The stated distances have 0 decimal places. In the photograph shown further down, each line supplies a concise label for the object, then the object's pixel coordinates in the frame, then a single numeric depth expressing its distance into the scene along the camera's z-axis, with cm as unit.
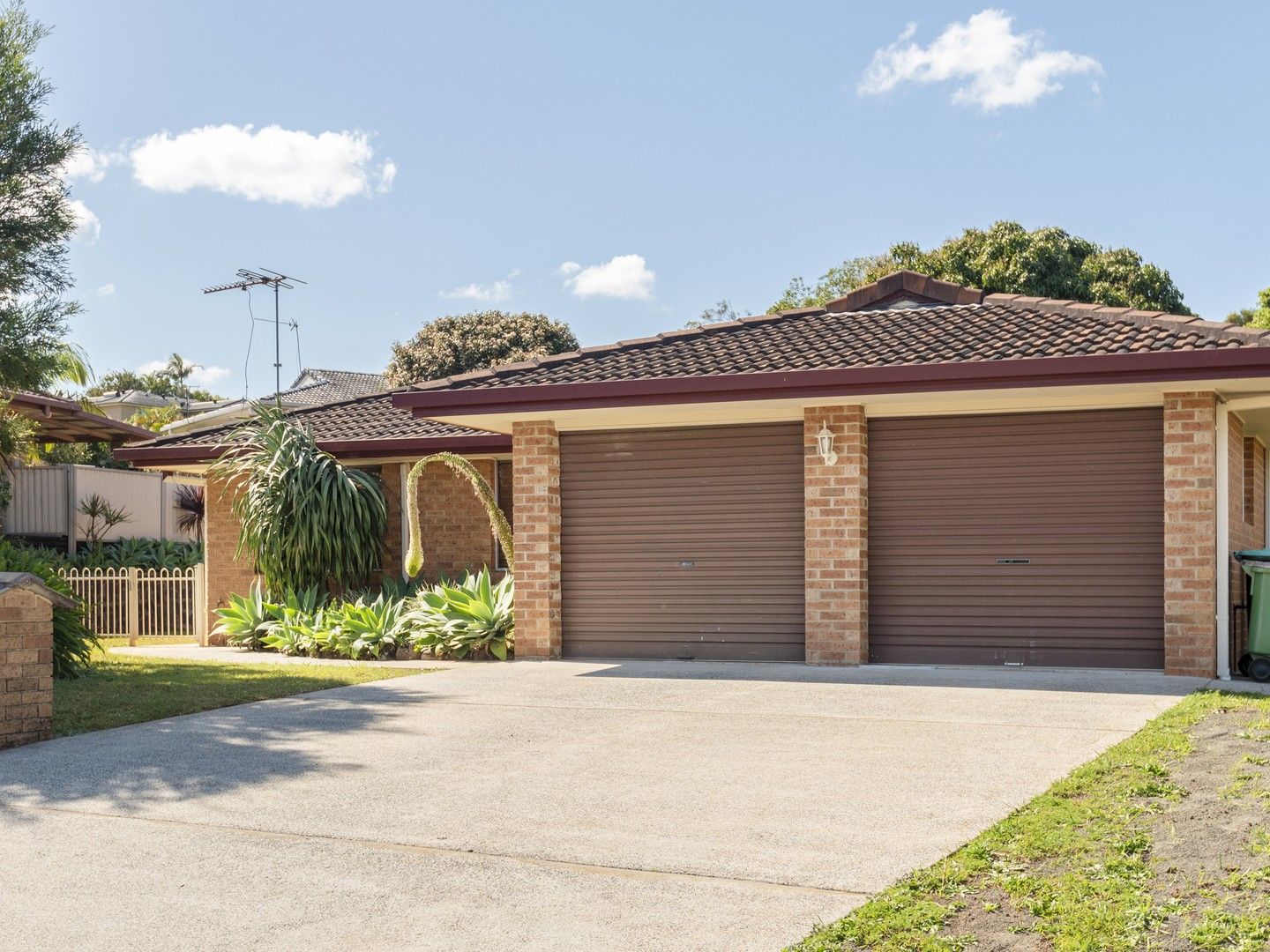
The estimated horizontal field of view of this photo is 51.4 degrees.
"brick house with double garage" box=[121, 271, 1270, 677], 1260
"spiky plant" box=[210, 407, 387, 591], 1786
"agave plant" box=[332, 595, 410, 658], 1591
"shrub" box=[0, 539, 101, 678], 1328
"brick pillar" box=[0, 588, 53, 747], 910
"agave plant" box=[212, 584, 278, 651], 1794
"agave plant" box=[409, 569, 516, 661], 1559
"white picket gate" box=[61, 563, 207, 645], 2002
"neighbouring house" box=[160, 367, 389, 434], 4838
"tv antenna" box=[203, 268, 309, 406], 2506
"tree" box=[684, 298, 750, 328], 5834
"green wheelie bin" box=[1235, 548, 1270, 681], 1245
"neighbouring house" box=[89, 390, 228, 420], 5881
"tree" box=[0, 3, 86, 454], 1483
